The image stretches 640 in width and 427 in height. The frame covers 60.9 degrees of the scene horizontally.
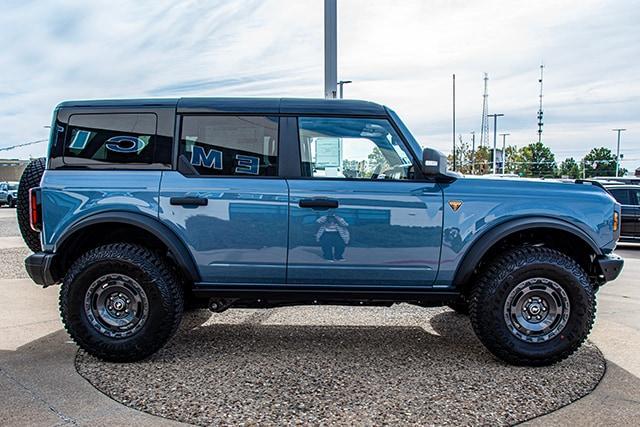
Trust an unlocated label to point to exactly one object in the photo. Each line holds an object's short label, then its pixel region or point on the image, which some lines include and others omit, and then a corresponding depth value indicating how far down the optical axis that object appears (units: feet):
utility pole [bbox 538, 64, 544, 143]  215.10
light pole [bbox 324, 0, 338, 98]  25.93
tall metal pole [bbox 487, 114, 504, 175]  163.43
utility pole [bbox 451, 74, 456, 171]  102.01
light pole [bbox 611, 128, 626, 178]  185.88
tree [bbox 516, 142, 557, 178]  194.80
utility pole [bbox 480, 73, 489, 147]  182.33
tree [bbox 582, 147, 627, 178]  197.36
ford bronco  13.73
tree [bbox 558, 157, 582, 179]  202.28
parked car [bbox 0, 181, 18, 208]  100.22
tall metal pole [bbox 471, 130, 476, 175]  142.80
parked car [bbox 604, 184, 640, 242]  42.16
